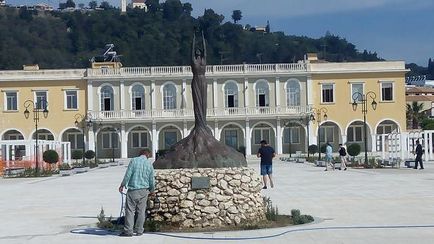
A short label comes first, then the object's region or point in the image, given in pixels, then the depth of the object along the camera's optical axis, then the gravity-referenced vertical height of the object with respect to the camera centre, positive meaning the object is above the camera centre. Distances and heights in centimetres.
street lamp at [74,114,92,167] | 7319 +173
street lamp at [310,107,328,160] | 7256 +187
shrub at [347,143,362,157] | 5250 -76
